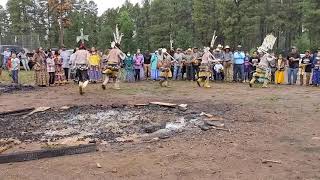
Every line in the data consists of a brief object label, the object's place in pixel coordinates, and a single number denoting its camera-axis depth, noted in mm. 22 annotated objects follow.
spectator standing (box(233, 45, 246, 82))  22828
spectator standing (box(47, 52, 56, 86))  21080
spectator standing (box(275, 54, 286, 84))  22211
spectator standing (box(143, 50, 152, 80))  24922
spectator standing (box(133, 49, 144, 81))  24016
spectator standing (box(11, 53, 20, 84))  21656
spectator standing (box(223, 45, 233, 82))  23328
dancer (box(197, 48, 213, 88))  19531
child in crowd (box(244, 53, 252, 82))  23203
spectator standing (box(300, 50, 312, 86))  21406
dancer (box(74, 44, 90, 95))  17297
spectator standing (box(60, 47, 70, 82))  22688
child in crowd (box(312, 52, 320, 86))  20984
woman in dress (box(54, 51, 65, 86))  21562
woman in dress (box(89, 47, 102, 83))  22766
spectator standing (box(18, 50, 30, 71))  32031
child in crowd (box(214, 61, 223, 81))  23094
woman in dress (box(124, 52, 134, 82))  23692
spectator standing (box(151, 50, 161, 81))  23881
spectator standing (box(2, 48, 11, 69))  31181
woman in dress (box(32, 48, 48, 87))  20859
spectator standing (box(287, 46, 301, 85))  21797
